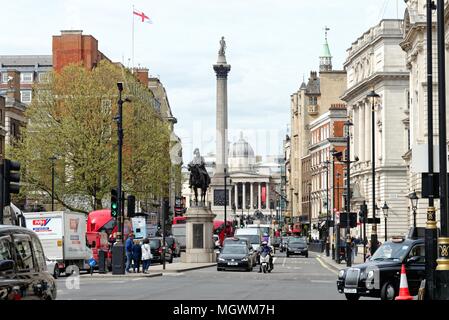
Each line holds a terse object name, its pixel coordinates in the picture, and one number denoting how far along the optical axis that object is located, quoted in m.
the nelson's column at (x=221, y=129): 122.75
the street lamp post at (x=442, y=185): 22.23
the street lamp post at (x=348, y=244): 57.75
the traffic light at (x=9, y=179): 24.86
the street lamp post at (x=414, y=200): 60.66
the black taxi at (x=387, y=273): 27.98
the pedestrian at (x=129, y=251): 50.34
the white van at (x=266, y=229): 110.43
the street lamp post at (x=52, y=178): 72.21
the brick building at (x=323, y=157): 139.50
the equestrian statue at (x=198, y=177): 71.25
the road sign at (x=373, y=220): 57.31
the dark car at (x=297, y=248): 92.88
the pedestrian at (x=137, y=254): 49.85
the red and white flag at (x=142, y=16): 92.86
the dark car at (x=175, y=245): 78.74
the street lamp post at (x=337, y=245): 69.44
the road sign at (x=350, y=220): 60.22
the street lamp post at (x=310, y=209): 156.25
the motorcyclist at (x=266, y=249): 52.28
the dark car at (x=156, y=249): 71.38
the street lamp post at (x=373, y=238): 58.11
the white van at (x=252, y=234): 80.24
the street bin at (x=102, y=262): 51.81
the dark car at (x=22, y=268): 14.87
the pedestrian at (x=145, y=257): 49.59
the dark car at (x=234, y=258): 55.31
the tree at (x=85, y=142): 75.44
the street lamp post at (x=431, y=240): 24.08
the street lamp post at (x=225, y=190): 107.25
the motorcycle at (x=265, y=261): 52.34
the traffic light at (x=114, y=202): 45.34
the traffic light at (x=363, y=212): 60.22
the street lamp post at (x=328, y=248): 91.56
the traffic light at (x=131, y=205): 45.22
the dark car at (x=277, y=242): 128.88
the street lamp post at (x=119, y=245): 46.97
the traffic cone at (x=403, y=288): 24.50
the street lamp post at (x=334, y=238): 81.61
